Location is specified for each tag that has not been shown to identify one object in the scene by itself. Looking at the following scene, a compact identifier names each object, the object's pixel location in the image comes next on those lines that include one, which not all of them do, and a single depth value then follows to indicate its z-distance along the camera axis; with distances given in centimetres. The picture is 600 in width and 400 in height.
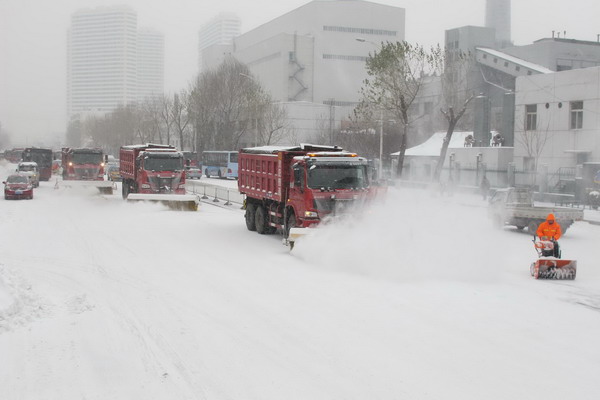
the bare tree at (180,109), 9241
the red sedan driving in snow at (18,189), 3866
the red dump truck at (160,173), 3316
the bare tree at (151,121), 10788
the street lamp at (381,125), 5006
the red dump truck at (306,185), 1933
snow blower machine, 1570
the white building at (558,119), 4497
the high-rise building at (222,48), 13675
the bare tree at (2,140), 18981
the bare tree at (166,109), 10054
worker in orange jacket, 1633
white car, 4784
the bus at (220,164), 6969
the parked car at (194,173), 6762
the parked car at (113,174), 5881
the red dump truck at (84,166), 4259
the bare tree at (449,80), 4756
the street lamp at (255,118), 7412
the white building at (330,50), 10588
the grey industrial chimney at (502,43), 14338
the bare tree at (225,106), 7862
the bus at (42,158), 5725
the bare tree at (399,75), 4662
